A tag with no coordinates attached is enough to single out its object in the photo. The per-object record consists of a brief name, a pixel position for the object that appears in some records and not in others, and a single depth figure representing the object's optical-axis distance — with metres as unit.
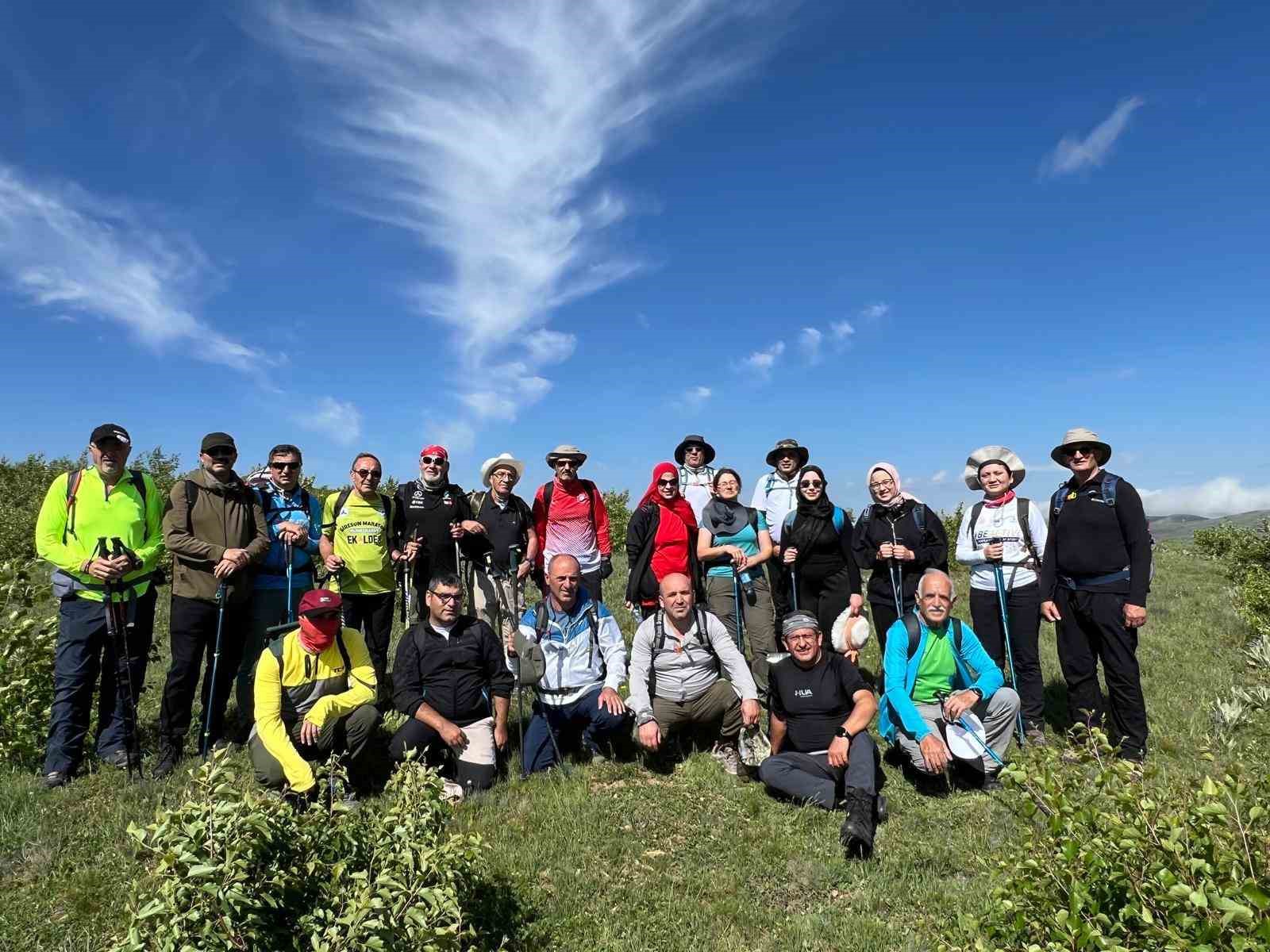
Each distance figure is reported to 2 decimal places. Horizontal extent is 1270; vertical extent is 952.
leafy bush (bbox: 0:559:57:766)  6.25
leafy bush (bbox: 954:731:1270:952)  1.99
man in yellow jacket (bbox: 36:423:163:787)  6.06
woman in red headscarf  8.10
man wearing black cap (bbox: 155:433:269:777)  6.47
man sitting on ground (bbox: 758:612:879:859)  5.79
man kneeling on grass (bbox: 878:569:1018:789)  6.17
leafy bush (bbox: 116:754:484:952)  2.59
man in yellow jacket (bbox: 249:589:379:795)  5.66
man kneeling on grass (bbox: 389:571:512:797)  6.28
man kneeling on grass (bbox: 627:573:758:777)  6.79
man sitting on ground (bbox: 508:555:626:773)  6.82
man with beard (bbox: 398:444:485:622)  8.11
